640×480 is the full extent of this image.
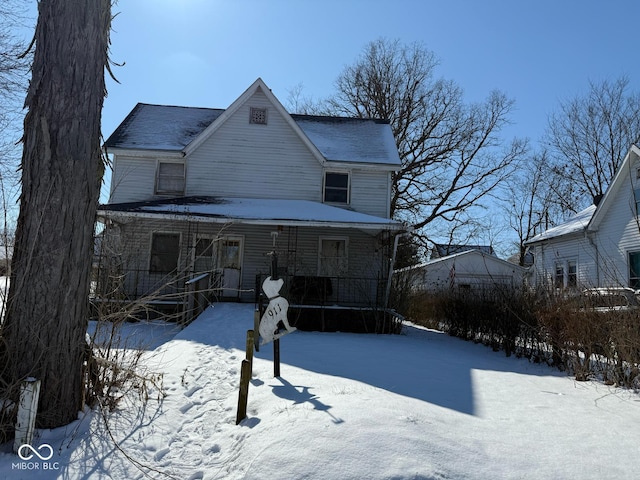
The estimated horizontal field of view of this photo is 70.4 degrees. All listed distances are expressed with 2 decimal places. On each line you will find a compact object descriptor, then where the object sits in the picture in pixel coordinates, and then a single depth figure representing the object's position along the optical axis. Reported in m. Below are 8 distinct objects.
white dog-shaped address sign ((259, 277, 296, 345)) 5.95
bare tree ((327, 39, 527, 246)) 29.89
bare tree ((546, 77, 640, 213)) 30.84
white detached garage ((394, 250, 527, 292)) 34.00
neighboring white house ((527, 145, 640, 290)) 17.56
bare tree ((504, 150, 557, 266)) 37.09
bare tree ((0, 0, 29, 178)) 12.84
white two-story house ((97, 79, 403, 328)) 16.03
